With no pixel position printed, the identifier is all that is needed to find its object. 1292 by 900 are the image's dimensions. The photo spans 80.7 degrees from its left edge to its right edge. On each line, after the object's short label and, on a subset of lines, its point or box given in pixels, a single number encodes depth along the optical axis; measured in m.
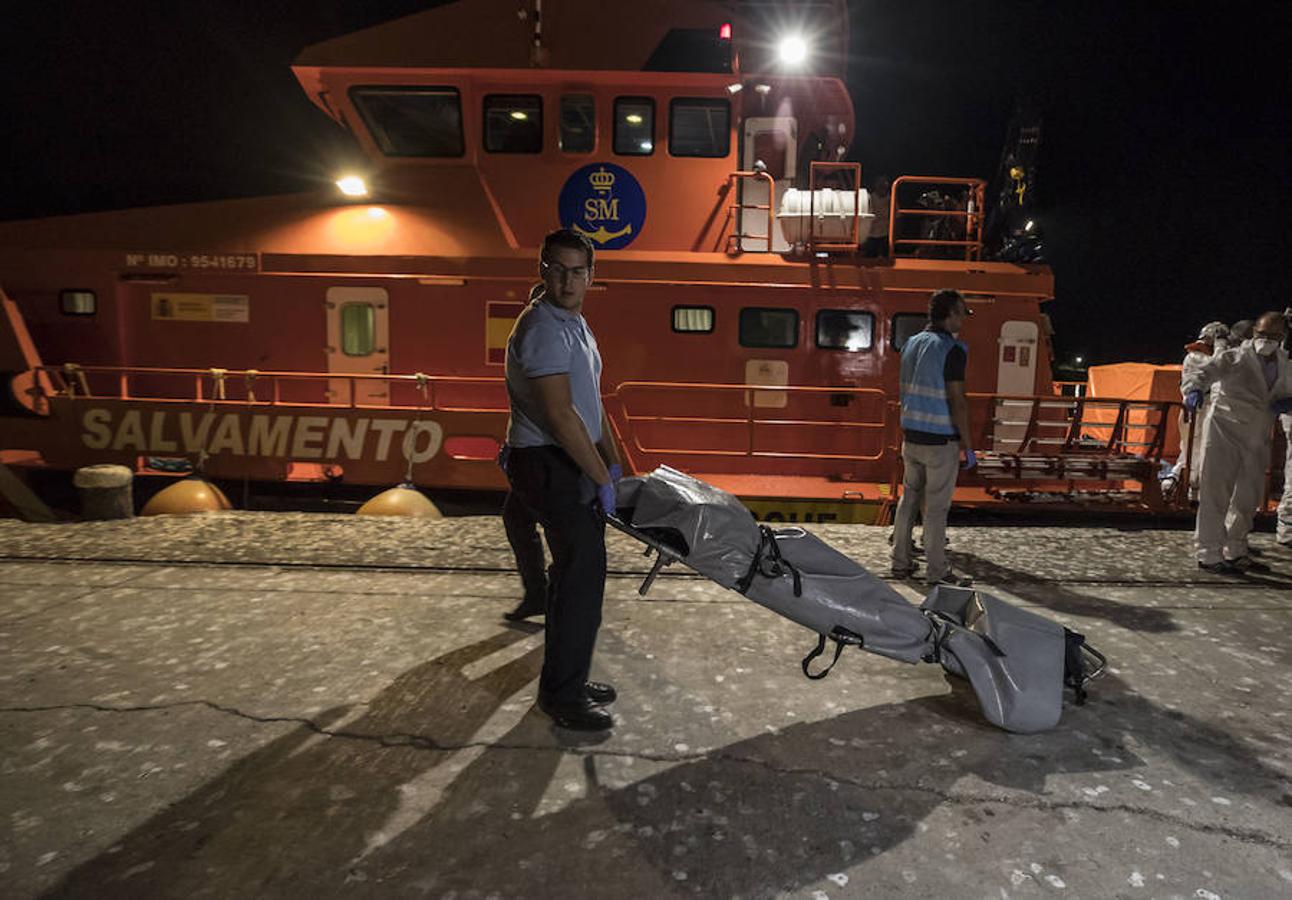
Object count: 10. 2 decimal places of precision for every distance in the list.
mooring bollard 5.34
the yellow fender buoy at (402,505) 5.98
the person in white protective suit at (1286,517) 5.41
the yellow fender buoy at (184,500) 5.78
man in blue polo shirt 2.43
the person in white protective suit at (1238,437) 4.70
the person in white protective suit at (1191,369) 6.31
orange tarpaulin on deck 8.57
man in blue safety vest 4.21
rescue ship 6.67
